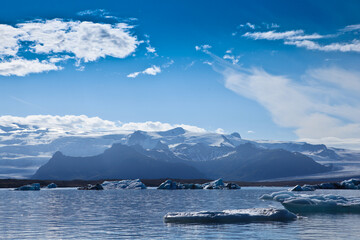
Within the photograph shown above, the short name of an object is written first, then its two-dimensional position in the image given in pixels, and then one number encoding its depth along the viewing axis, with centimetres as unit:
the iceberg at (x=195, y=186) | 15044
